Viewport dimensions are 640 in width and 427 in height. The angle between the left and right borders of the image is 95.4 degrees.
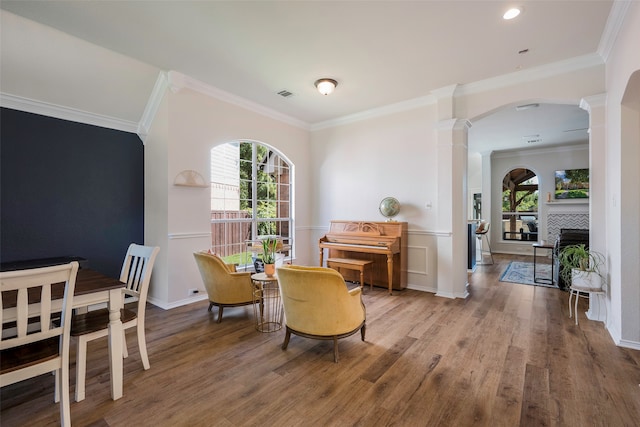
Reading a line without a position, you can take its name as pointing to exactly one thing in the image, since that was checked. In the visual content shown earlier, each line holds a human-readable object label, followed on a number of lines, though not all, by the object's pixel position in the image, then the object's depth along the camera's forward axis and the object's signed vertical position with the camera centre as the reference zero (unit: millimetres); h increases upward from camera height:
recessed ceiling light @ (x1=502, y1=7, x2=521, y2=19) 2596 +1819
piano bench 4578 -810
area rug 5216 -1202
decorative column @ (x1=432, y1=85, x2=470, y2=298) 4266 +244
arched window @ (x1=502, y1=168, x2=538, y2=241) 8188 +233
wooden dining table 1945 -635
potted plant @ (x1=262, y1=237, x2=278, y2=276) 3143 -502
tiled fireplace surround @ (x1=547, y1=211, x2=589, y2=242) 7301 -209
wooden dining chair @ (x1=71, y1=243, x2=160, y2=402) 1989 -793
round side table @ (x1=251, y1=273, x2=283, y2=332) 3102 -1242
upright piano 4484 -513
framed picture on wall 7344 +747
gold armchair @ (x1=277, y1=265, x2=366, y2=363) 2404 -773
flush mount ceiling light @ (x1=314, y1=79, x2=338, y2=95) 3949 +1760
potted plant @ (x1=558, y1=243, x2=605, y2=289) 3137 -617
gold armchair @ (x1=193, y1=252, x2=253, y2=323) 3291 -793
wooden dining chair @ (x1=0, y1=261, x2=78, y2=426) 1496 -646
